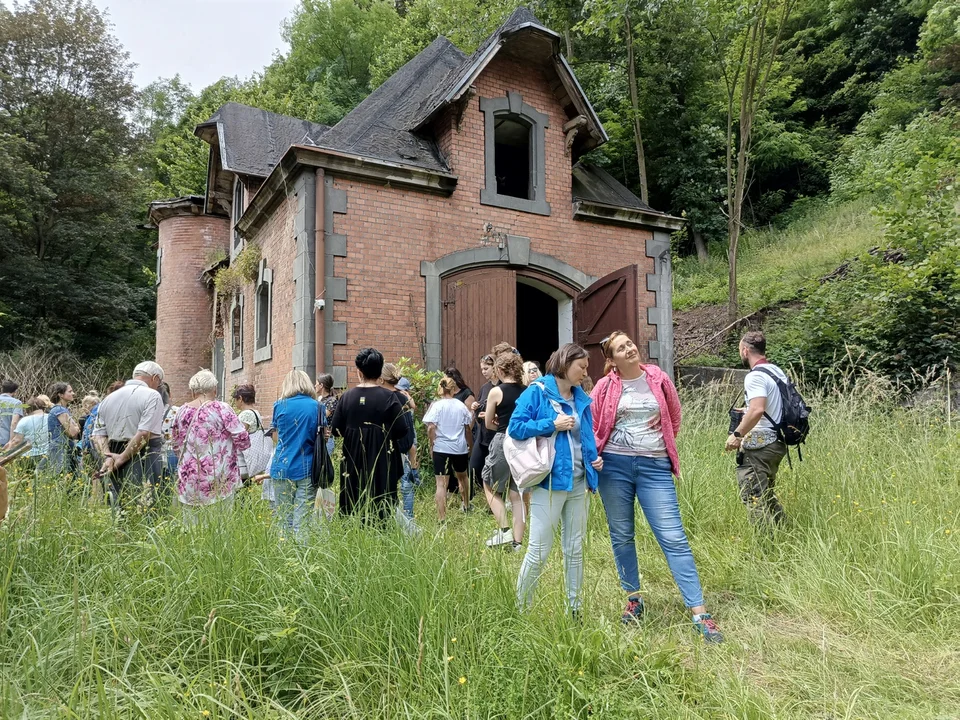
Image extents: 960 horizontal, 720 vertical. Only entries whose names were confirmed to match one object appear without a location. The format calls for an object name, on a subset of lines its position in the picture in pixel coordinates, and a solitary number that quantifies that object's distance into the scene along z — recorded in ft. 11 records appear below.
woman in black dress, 14.48
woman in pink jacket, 12.12
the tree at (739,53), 44.21
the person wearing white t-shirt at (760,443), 14.84
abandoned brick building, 28.14
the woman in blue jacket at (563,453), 11.41
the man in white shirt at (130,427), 17.69
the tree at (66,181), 76.64
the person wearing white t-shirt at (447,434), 22.16
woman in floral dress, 13.03
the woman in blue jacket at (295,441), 16.03
